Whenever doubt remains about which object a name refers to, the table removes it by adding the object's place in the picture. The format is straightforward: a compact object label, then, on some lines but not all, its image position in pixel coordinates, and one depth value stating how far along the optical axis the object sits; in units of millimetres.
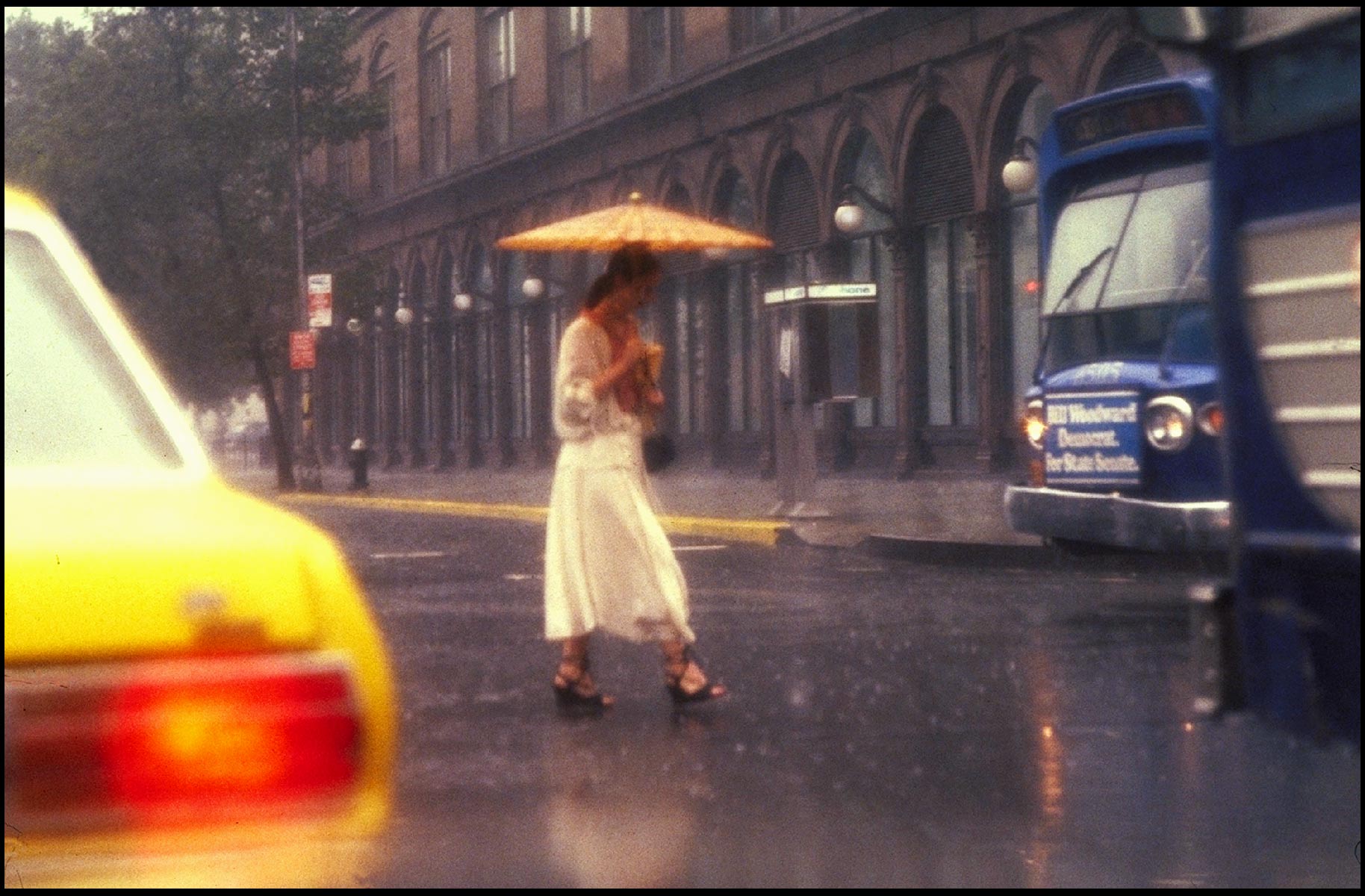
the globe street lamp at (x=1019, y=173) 22828
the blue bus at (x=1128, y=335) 11164
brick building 26203
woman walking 8023
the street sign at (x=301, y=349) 35094
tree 32250
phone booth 19750
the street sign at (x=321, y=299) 34219
